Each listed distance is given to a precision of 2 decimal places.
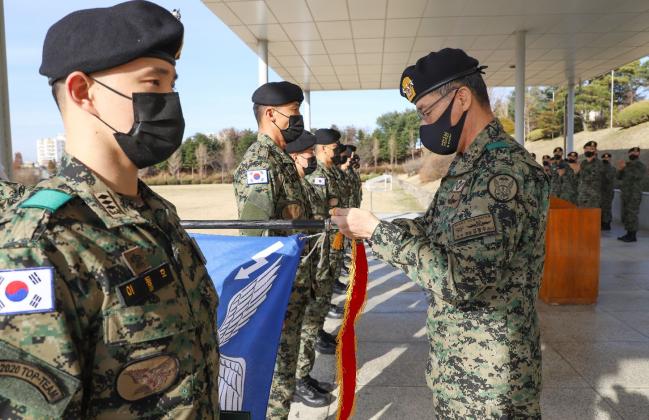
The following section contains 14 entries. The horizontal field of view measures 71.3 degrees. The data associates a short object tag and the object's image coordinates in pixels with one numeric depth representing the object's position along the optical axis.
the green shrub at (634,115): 25.02
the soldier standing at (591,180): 10.76
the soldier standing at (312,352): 3.16
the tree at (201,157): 50.64
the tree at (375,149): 49.06
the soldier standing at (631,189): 9.64
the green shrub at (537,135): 40.92
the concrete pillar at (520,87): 8.16
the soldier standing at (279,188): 2.64
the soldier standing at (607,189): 11.14
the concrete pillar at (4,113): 2.81
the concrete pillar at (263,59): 7.91
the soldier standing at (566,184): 11.76
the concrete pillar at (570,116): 12.48
